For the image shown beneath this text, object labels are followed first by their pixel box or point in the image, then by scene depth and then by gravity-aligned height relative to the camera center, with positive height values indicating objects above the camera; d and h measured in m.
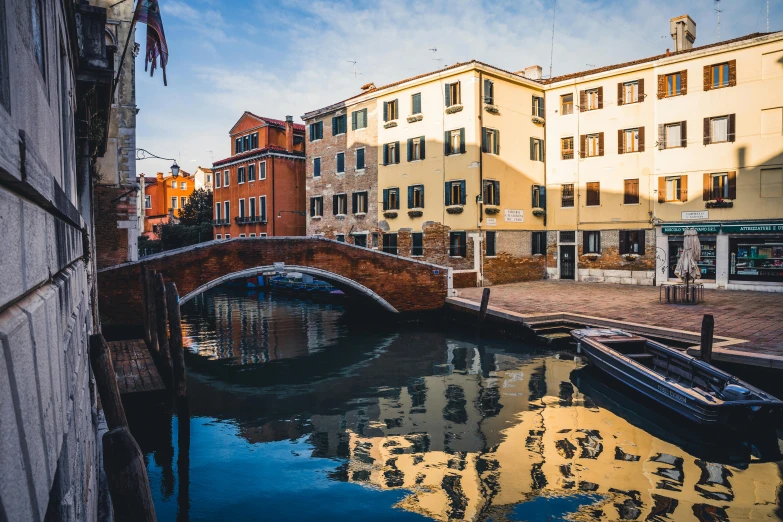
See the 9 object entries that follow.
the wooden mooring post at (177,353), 9.07 -1.77
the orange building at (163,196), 46.62 +4.30
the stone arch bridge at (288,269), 13.84 -0.78
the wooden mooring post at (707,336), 9.53 -1.67
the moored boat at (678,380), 7.55 -2.23
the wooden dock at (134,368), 9.10 -2.26
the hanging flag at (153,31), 9.80 +3.97
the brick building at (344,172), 24.61 +3.37
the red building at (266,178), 28.66 +3.56
